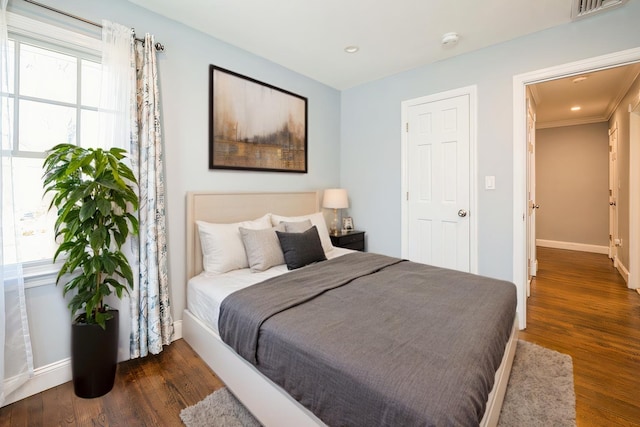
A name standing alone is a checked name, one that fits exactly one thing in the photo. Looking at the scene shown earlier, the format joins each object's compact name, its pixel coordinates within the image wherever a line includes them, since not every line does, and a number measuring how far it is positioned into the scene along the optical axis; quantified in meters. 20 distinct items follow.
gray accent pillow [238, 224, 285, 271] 2.38
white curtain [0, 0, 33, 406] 1.60
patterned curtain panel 2.13
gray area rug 1.59
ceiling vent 2.14
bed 1.41
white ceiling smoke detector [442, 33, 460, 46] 2.60
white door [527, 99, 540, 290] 3.80
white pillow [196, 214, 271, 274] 2.38
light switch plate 2.87
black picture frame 2.73
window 1.80
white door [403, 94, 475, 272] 3.05
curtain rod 1.79
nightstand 3.56
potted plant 1.71
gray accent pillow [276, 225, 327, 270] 2.43
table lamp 3.66
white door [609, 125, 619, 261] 4.55
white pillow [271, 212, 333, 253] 2.94
